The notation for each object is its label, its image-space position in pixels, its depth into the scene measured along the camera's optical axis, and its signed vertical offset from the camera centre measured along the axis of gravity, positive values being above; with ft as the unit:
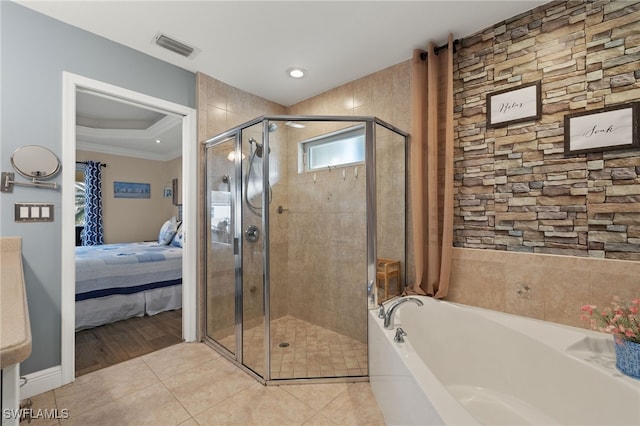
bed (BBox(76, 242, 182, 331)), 9.05 -2.45
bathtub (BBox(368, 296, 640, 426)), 3.86 -2.62
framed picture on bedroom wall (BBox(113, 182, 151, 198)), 16.96 +1.44
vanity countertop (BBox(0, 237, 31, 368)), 2.18 -0.97
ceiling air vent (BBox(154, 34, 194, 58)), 6.73 +4.13
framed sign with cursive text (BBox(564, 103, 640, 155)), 4.86 +1.46
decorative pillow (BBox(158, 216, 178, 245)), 13.71 -0.94
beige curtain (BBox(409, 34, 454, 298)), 6.57 +0.99
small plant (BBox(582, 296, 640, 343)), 4.08 -1.69
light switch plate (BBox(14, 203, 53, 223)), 5.65 +0.03
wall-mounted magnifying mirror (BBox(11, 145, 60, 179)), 5.60 +1.04
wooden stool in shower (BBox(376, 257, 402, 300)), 7.12 -1.53
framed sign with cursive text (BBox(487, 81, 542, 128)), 5.75 +2.24
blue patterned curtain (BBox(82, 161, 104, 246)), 15.65 +0.29
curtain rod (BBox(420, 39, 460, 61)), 6.83 +3.96
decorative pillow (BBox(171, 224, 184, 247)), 13.14 -1.26
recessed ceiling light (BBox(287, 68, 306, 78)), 8.25 +4.15
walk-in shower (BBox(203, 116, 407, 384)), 6.95 -0.72
